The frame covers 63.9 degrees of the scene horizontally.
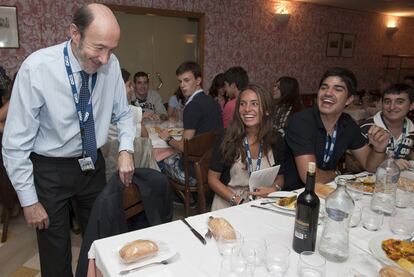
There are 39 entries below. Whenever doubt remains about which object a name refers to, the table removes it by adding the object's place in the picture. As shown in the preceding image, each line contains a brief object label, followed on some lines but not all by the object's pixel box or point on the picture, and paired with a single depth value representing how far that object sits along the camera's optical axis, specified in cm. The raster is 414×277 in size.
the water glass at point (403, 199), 152
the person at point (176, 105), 417
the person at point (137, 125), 233
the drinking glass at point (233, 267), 97
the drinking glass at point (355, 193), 159
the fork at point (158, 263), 99
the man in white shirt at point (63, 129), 136
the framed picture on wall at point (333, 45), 757
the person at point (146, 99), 412
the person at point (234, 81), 357
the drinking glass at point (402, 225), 127
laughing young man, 195
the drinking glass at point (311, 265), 97
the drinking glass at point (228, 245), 108
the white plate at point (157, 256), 102
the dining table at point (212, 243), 102
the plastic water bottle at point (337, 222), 112
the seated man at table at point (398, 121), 233
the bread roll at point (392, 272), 93
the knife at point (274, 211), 140
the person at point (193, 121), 289
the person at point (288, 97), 355
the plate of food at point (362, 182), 165
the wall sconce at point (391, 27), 877
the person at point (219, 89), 416
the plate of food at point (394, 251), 103
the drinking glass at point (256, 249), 104
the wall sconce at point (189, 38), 563
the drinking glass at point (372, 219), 131
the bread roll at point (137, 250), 102
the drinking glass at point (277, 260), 101
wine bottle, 104
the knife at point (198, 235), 117
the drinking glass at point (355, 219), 133
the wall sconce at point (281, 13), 638
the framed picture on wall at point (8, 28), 391
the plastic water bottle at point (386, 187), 143
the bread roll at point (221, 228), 115
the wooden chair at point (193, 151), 252
